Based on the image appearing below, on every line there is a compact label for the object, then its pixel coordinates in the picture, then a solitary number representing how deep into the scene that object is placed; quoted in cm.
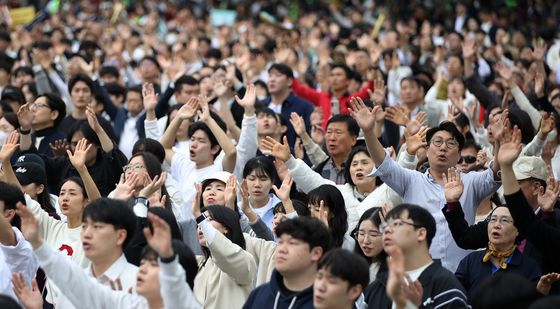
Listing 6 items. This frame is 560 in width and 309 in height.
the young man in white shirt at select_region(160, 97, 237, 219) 1772
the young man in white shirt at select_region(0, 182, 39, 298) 1216
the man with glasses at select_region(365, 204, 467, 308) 1091
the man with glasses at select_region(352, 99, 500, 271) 1401
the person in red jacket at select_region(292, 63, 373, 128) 2260
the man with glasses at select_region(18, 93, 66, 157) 1983
